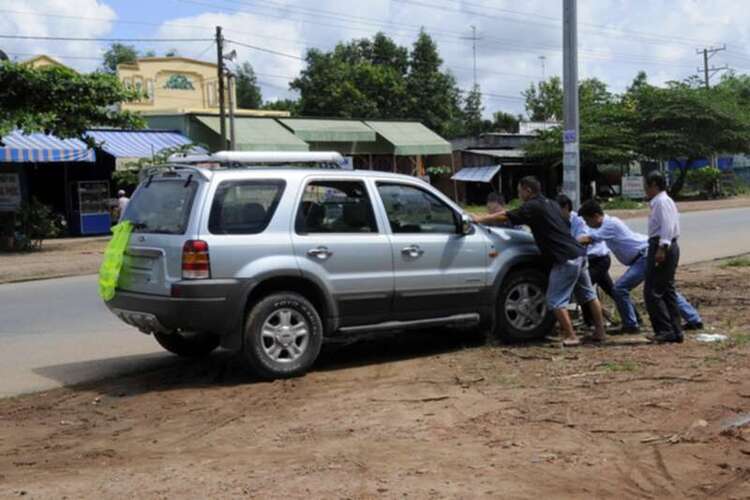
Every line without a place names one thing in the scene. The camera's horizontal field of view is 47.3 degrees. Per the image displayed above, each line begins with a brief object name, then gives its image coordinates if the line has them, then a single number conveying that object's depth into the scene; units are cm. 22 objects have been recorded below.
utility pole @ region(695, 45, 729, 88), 6912
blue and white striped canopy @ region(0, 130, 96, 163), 2450
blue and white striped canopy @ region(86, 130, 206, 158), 2778
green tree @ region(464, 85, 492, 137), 7801
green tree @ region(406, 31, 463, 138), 6444
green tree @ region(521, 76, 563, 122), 7119
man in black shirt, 819
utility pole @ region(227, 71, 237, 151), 3256
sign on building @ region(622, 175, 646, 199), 4091
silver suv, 698
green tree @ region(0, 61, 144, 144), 2020
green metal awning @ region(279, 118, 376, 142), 3756
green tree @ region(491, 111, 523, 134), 6882
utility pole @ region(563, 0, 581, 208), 1033
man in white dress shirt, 825
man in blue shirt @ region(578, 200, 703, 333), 891
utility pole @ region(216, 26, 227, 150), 3153
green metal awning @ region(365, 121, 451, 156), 3978
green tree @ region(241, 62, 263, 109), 9138
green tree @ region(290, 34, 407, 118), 6131
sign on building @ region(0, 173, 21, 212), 2591
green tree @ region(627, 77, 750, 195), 4222
